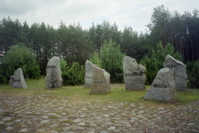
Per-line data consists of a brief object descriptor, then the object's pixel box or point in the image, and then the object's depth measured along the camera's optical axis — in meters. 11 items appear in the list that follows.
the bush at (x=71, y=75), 15.73
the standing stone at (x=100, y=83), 8.49
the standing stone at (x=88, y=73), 11.99
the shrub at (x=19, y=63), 16.69
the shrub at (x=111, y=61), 17.61
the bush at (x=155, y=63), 14.62
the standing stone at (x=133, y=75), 9.27
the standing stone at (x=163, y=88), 6.20
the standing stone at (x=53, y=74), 11.53
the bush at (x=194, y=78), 11.15
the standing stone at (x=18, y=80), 12.20
